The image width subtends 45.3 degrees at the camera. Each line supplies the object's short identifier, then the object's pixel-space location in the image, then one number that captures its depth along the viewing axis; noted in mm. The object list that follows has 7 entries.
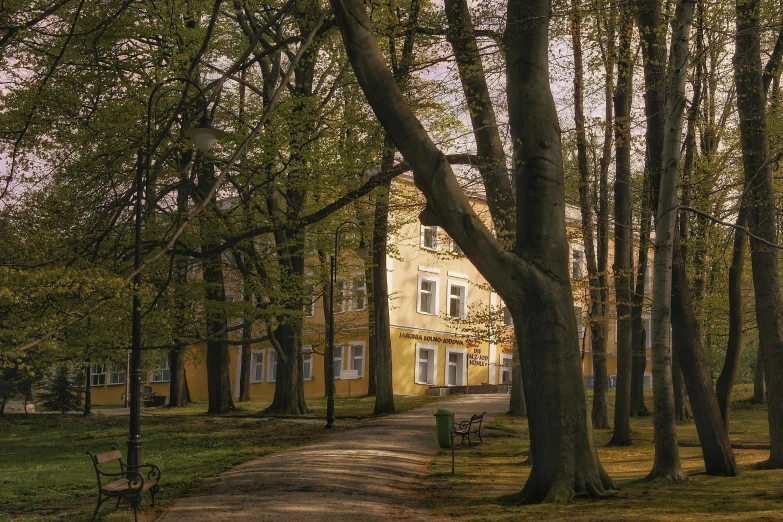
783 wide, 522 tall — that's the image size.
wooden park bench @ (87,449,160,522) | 11188
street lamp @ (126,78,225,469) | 12797
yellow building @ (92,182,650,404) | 50281
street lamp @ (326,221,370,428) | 25766
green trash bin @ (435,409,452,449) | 20781
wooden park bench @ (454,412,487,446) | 21500
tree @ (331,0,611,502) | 11742
